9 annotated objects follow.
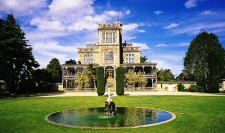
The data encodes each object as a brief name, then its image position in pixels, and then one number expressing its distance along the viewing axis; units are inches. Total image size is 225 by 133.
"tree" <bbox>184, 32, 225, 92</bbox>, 1592.8
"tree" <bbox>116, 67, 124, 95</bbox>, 1157.7
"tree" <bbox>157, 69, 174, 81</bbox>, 2316.9
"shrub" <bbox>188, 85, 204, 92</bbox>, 1568.3
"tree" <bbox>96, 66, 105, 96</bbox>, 1155.6
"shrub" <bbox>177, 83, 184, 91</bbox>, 1751.0
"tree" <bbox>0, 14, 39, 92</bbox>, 1147.6
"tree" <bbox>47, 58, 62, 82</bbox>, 2562.0
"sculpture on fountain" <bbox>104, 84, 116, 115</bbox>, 525.5
